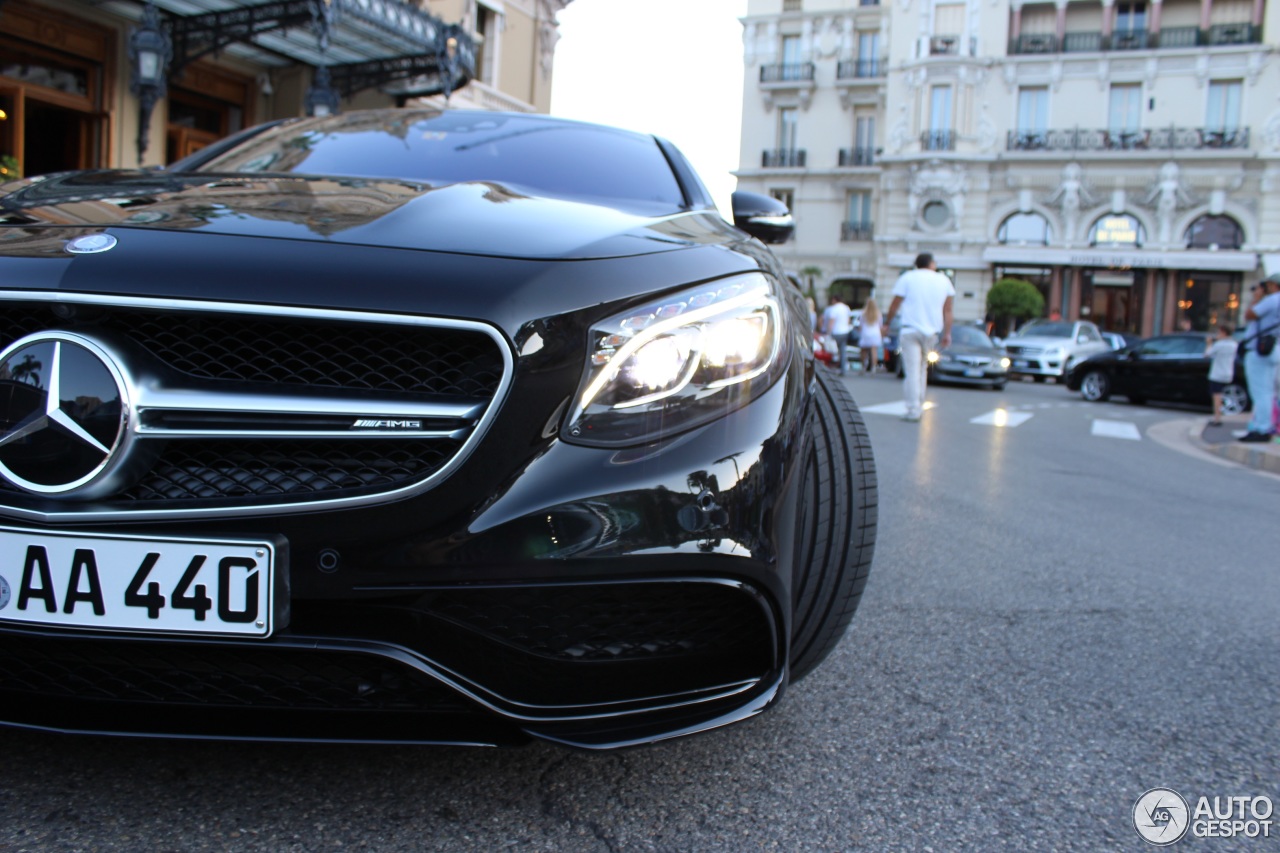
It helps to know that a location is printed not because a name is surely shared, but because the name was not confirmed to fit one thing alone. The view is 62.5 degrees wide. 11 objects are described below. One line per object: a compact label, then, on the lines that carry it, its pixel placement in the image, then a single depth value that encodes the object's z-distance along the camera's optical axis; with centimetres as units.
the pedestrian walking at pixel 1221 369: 1223
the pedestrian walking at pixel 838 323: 1769
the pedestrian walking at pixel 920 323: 968
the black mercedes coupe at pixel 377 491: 131
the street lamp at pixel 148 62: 1094
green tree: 3428
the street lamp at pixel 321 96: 1200
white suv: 2206
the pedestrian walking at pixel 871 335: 1892
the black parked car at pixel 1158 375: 1540
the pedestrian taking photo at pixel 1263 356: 955
